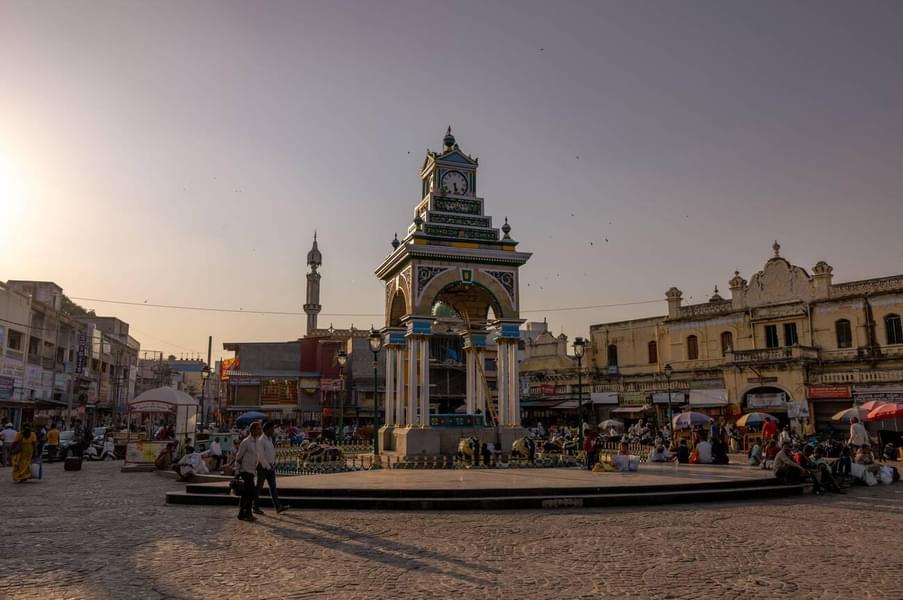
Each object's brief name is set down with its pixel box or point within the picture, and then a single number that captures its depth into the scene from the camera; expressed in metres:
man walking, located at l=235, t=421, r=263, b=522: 10.98
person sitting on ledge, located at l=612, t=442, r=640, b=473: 17.33
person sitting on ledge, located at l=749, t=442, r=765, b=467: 18.64
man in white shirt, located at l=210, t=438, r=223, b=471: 19.45
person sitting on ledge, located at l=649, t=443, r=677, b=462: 20.86
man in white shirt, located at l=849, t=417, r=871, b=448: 19.83
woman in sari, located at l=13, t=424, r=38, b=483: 17.75
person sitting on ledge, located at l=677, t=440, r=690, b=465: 20.39
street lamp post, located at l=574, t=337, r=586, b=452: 22.52
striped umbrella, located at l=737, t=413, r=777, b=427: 28.19
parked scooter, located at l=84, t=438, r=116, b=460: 28.84
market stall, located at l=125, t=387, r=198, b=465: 22.22
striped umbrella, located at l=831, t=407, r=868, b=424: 24.11
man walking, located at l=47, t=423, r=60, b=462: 26.00
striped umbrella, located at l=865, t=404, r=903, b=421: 23.73
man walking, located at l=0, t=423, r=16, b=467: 24.48
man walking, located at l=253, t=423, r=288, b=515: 11.38
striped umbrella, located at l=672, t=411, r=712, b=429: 27.51
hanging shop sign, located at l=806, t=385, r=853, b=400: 33.91
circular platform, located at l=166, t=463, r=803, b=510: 12.44
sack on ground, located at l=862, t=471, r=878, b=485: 16.45
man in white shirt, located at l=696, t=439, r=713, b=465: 19.92
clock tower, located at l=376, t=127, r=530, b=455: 21.75
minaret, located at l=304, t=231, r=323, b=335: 74.81
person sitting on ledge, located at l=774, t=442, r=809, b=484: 14.62
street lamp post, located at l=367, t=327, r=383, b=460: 20.66
